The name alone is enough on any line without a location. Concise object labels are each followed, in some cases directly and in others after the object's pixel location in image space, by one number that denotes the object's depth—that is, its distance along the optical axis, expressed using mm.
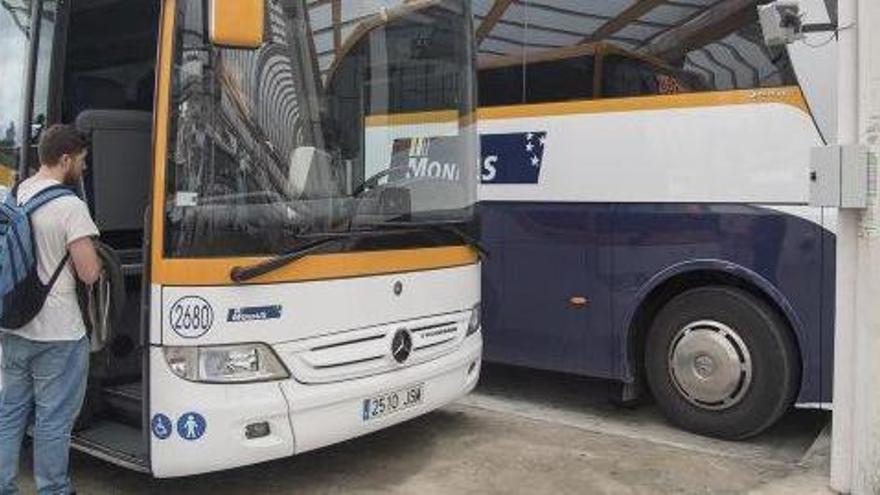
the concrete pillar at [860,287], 4879
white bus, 4559
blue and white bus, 5859
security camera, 5012
